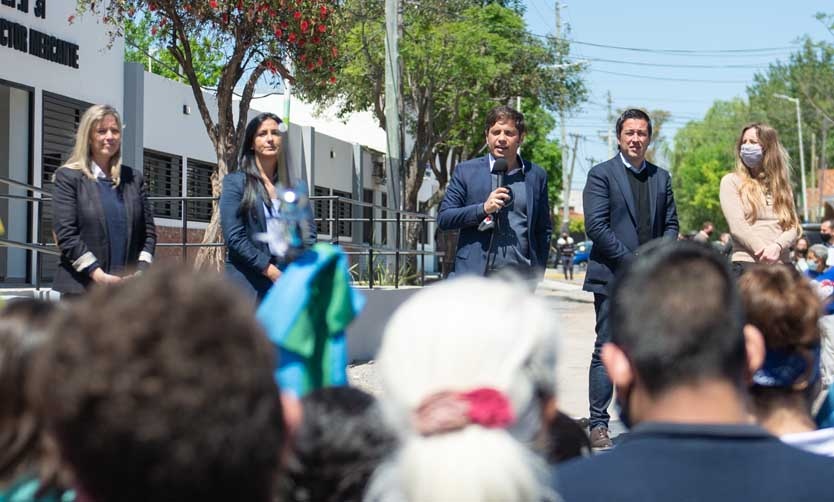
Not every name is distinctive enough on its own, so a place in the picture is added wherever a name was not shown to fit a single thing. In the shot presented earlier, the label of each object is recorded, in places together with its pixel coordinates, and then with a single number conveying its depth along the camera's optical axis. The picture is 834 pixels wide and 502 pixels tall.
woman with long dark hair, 5.56
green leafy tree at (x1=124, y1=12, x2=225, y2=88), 15.18
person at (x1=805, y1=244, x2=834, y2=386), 4.24
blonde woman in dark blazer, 5.67
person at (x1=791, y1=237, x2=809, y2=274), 17.31
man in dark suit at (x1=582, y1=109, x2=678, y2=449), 6.32
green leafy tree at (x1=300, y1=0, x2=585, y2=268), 29.00
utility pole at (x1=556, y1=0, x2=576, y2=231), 60.34
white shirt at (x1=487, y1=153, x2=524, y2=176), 6.35
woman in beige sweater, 6.48
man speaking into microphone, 6.18
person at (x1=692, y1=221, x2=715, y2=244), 25.50
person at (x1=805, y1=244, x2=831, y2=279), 15.07
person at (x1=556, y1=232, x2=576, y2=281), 45.12
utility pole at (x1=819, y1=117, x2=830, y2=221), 65.31
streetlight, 68.10
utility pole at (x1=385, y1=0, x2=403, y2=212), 22.53
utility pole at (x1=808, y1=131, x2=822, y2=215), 74.75
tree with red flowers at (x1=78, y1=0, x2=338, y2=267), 14.62
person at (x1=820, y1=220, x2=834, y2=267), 18.77
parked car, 57.25
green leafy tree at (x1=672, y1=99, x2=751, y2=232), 96.50
